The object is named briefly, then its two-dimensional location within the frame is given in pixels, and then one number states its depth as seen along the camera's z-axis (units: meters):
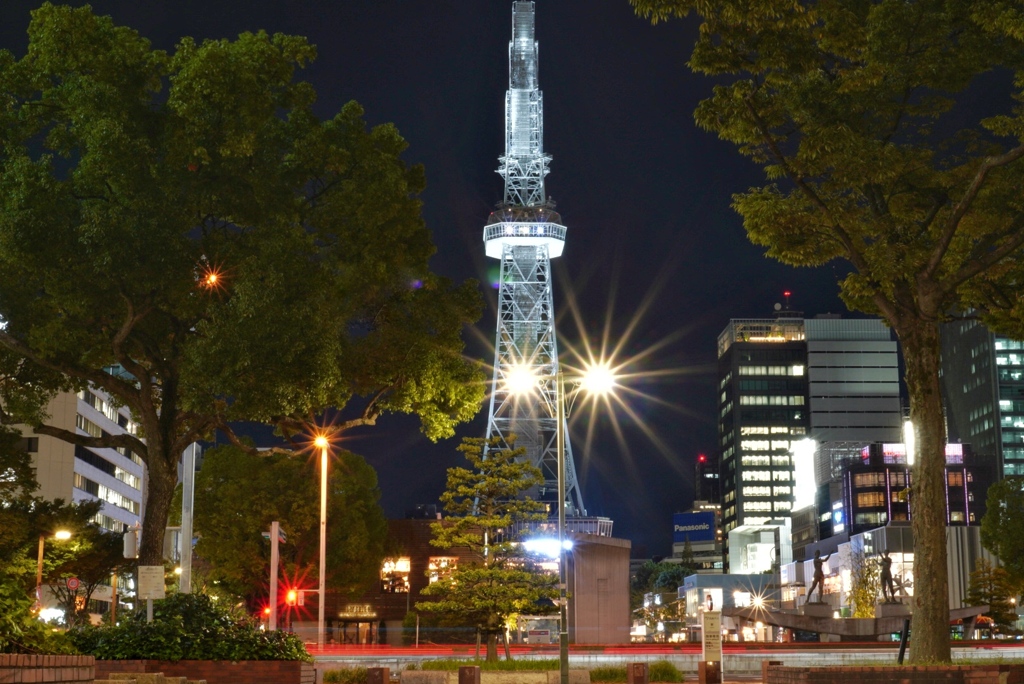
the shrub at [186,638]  20.41
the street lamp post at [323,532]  37.59
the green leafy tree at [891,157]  21.61
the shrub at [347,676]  30.56
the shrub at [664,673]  32.31
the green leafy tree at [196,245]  23.89
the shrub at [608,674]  30.39
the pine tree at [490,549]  37.59
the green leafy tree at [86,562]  48.81
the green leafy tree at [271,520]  65.62
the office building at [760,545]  182.52
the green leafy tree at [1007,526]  78.75
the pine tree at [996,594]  86.94
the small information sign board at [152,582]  21.41
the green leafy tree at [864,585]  69.50
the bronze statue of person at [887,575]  53.54
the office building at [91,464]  94.94
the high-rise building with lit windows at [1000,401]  188.88
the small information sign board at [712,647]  28.69
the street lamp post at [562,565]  22.87
